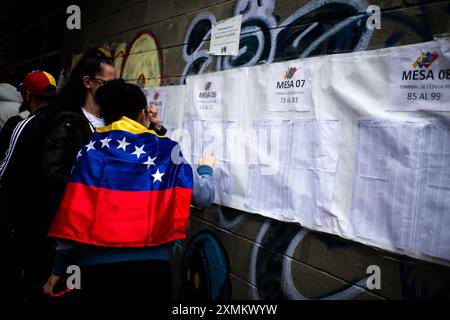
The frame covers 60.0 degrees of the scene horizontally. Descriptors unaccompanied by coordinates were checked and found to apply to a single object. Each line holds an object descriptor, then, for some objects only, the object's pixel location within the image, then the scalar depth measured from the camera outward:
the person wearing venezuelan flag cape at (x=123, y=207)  1.70
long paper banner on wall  1.52
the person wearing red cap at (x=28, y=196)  2.03
